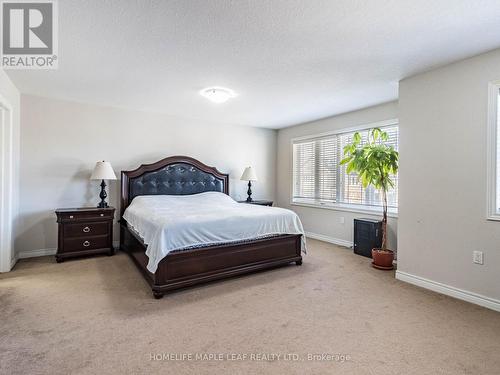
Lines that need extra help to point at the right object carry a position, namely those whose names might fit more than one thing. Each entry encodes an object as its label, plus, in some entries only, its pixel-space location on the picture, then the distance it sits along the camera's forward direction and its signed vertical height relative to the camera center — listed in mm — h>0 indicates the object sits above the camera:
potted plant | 3607 +234
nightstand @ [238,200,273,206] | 5488 -378
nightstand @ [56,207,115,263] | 3863 -725
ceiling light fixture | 3570 +1215
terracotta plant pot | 3611 -985
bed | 2840 -646
